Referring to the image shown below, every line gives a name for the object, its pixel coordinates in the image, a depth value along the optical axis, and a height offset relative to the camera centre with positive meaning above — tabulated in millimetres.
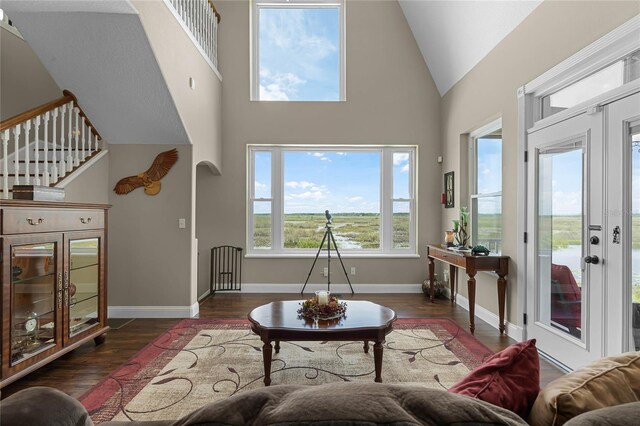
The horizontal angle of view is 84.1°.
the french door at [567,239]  2486 -178
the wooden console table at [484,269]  3518 -527
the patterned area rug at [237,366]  2303 -1198
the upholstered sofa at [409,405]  609 -356
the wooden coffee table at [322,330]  2422 -789
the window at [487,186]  4004 +363
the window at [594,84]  2256 +956
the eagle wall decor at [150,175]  4148 +461
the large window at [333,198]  5555 +276
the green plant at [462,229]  4227 -156
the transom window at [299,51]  5535 +2575
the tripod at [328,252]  5176 -539
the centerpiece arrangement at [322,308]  2678 -711
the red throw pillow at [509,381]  884 -435
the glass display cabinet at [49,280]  2285 -513
